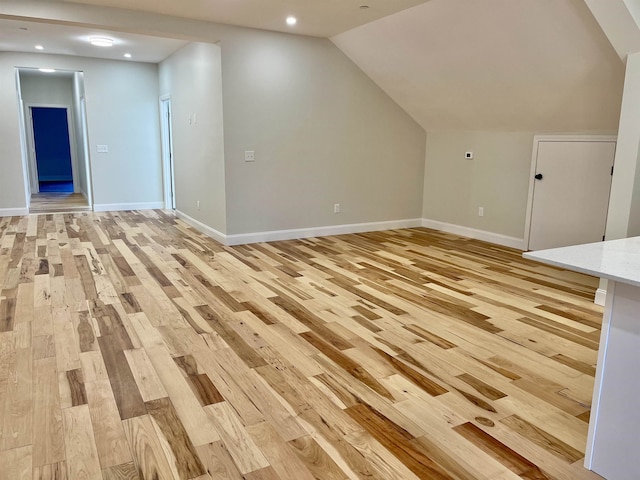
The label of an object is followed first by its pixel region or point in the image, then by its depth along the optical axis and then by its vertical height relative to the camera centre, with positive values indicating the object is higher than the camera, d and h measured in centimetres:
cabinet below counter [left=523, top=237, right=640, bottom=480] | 167 -78
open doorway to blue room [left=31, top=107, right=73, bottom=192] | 1317 +6
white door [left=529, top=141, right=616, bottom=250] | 483 -40
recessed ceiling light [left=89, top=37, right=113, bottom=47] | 620 +142
